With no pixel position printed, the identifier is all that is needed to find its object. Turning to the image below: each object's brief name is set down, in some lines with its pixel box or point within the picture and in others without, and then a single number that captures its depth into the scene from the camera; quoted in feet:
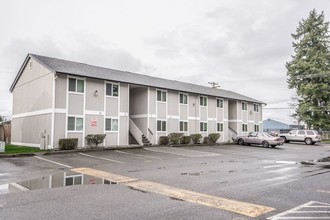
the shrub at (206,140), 102.27
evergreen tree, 140.05
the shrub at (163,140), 86.89
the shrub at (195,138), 96.24
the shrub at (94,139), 71.00
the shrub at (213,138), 103.09
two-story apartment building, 69.21
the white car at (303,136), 115.65
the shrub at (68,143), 65.00
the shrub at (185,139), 91.97
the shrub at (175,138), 89.04
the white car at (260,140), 97.84
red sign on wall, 73.70
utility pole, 170.08
